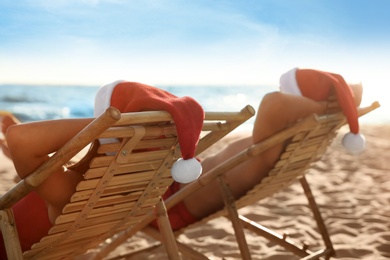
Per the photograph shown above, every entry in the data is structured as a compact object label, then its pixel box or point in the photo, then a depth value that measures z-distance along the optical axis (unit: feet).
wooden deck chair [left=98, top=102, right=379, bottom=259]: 7.14
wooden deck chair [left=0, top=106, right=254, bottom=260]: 4.71
